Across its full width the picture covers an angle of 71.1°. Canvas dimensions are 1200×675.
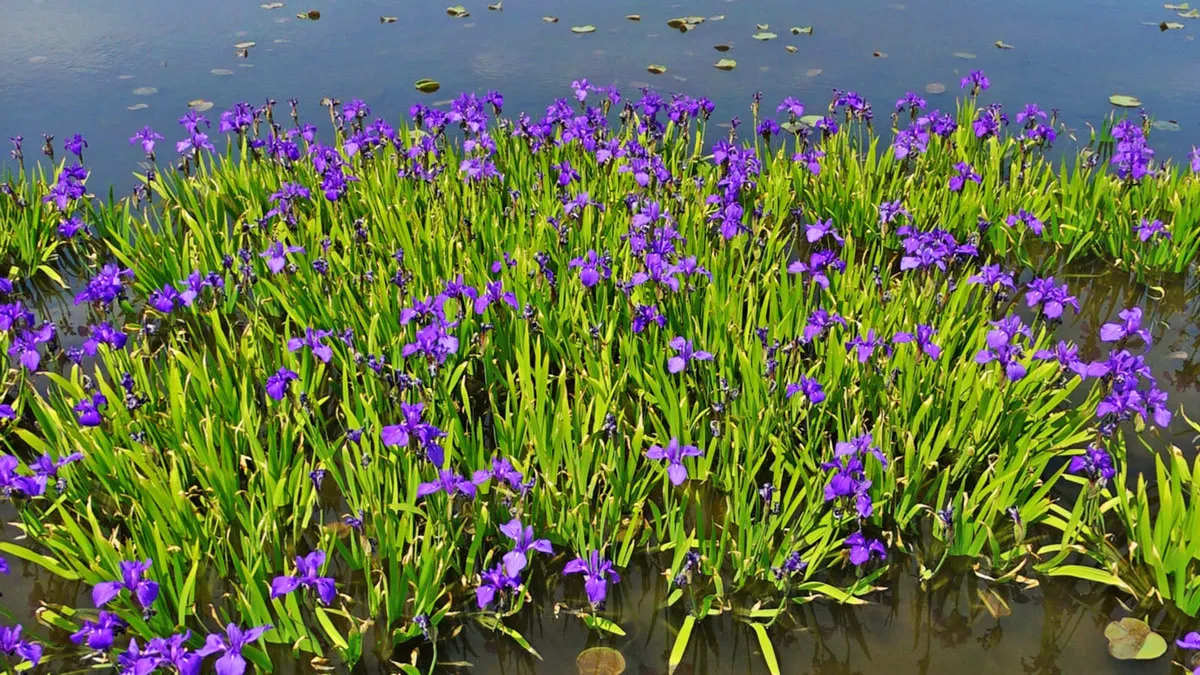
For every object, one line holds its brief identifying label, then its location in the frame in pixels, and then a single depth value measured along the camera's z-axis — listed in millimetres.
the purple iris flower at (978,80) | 5488
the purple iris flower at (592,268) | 3420
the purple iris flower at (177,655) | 1954
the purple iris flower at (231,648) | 1972
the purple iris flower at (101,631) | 2039
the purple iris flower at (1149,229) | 4113
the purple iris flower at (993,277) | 3328
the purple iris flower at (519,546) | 2346
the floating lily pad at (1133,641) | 2586
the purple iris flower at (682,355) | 2973
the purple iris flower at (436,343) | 2926
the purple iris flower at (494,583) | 2404
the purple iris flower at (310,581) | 2257
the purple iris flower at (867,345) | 3045
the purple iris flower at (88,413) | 2639
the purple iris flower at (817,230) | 3867
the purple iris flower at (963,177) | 4562
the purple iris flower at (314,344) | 3043
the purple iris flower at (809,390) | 2922
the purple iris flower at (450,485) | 2499
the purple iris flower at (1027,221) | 4117
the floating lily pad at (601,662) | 2617
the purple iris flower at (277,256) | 3553
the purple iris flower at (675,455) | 2613
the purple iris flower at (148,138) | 4535
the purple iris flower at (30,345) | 2965
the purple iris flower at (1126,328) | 2744
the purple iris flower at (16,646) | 1951
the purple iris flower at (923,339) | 2992
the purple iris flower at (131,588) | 2139
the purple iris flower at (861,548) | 2572
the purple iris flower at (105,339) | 2959
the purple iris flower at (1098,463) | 2602
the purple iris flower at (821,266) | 3605
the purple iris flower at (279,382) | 2895
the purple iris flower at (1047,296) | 3012
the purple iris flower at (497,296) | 3373
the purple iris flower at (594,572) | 2383
